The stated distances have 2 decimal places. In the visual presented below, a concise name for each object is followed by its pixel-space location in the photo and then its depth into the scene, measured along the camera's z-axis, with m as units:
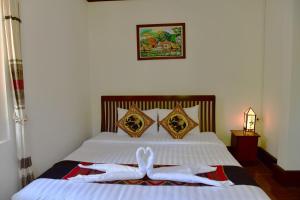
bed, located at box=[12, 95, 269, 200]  1.52
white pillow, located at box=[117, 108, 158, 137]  3.16
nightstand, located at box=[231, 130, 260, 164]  3.15
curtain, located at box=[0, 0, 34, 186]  1.85
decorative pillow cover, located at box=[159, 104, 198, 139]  3.00
